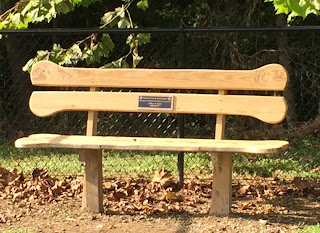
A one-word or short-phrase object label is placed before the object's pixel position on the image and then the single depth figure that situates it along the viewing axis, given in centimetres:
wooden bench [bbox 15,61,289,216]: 430
